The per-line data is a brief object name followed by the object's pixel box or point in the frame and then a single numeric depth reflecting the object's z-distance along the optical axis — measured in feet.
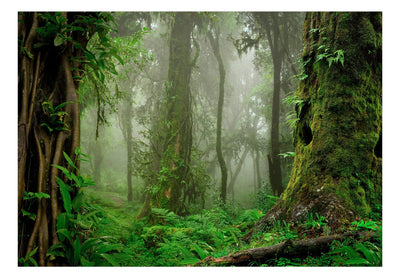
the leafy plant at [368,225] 7.16
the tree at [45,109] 6.50
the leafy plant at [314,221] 8.18
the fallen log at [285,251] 7.20
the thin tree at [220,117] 25.03
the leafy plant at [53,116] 7.07
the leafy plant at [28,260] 6.13
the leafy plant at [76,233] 6.56
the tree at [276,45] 22.10
